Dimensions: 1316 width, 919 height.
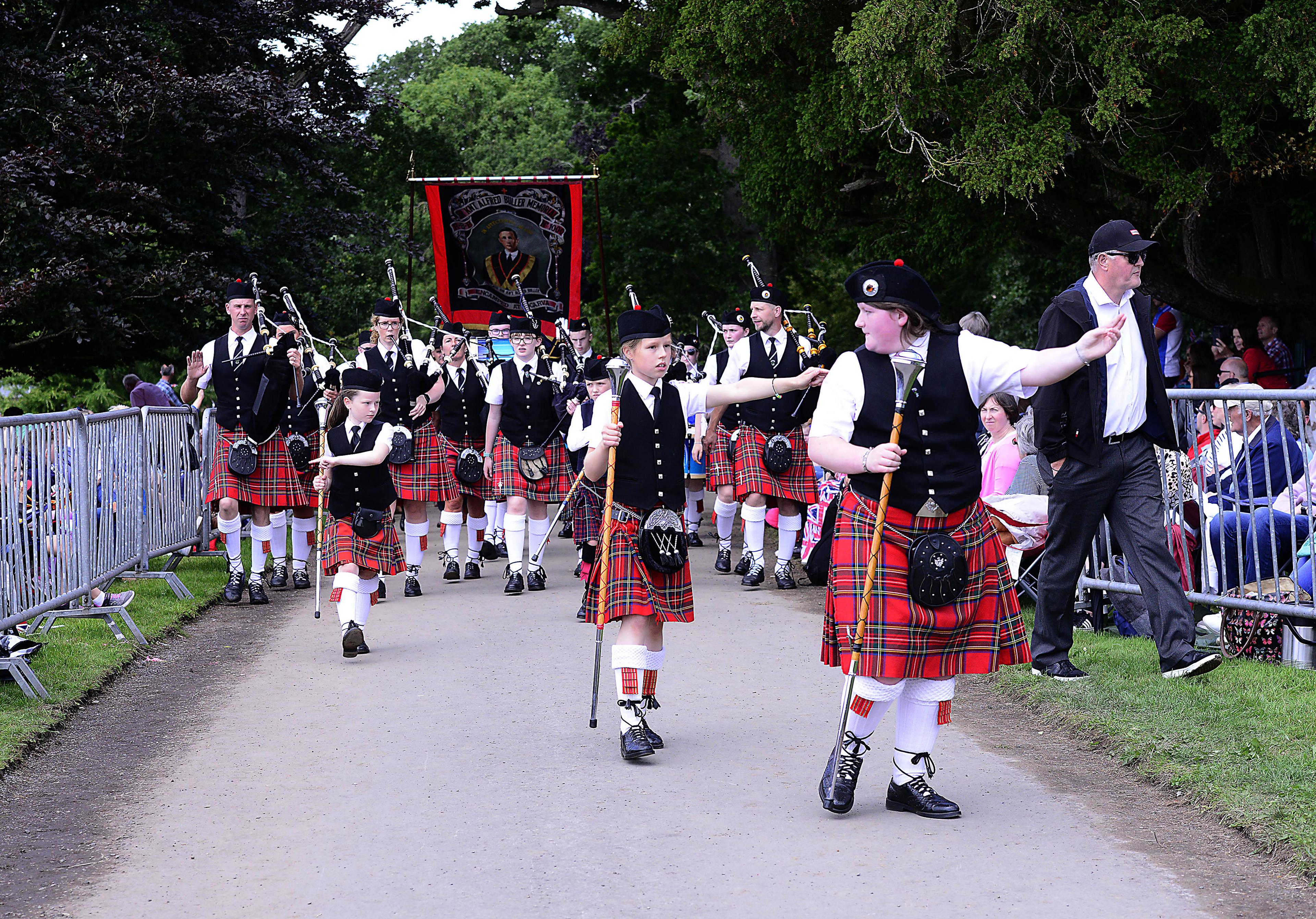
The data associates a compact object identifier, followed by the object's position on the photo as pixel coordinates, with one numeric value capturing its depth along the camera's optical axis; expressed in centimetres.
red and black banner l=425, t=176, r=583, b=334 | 1908
